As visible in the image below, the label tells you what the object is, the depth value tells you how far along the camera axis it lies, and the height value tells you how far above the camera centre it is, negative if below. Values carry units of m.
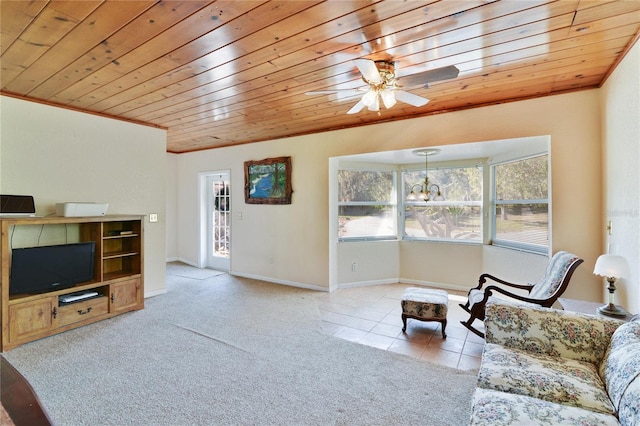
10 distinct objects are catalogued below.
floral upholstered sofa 1.35 -0.89
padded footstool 3.13 -1.00
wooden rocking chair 2.65 -0.74
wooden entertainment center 2.86 -0.80
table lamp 2.16 -0.44
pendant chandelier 4.60 +0.35
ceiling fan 2.09 +0.96
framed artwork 5.11 +0.55
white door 6.15 -0.16
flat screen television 2.97 -0.54
